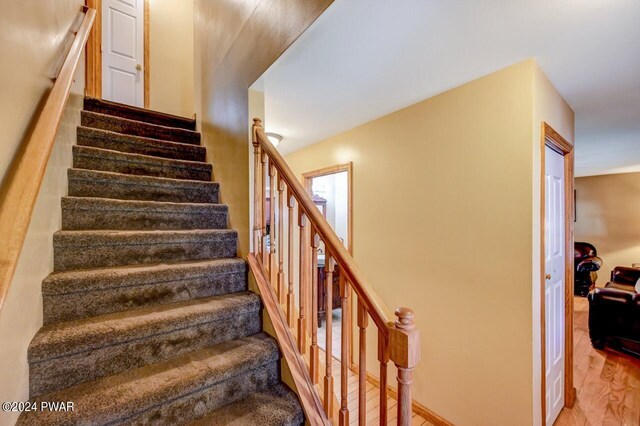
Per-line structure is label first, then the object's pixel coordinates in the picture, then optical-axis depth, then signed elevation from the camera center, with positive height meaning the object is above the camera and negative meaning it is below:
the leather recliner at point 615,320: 2.82 -1.14
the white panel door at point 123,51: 3.04 +1.88
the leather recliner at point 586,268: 4.98 -0.99
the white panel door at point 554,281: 1.84 -0.48
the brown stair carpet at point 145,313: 1.00 -0.46
